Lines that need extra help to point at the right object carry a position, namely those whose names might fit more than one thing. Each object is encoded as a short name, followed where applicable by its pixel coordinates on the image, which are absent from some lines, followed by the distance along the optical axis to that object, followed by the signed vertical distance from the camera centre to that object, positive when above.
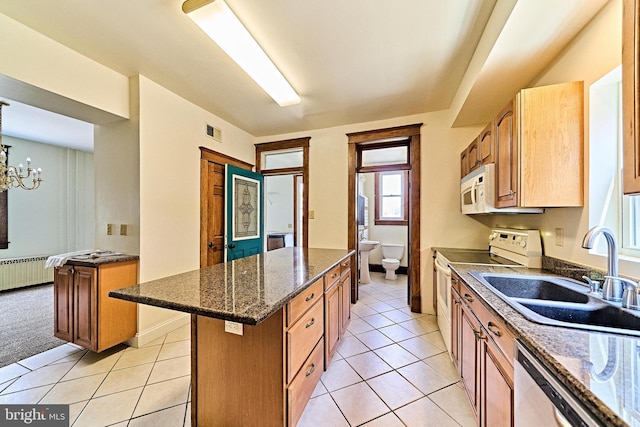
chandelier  3.00 +0.47
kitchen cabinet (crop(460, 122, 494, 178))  2.08 +0.59
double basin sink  0.98 -0.44
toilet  4.74 -0.94
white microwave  1.98 +0.18
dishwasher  0.61 -0.55
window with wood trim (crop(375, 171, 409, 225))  5.21 +0.30
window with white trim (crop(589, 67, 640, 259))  1.29 +0.25
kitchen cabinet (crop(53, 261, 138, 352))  2.12 -0.86
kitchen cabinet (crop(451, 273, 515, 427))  1.00 -0.75
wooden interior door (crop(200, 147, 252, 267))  3.14 +0.08
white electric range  1.83 -0.42
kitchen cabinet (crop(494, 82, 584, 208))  1.48 +0.42
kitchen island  1.11 -0.70
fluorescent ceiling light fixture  1.52 +1.26
